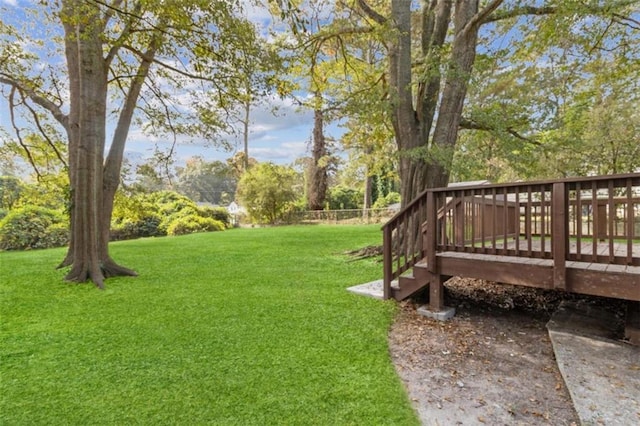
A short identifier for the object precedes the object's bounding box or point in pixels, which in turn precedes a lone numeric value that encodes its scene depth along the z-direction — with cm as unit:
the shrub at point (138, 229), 1521
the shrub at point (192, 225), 1633
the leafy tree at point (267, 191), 1898
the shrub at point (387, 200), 2356
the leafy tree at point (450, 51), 593
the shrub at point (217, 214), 1843
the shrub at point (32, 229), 1105
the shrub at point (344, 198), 2439
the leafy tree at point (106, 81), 450
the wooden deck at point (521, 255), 275
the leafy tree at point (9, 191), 1400
